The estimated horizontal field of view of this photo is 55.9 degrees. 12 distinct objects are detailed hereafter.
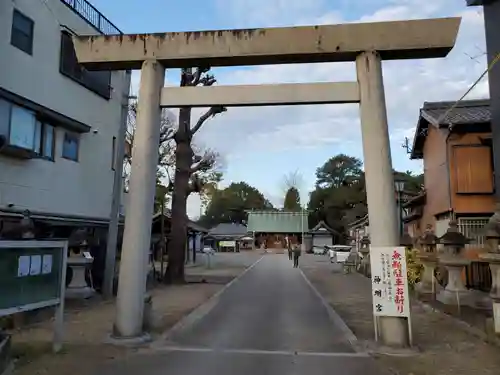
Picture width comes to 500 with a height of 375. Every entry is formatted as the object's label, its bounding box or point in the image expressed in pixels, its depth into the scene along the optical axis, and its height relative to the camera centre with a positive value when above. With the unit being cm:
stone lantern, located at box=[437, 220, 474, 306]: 1352 -33
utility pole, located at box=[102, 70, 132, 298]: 1480 +104
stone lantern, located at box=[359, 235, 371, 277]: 2668 -11
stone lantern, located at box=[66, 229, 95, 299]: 1431 -46
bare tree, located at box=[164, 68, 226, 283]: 2111 +344
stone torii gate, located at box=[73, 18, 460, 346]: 854 +321
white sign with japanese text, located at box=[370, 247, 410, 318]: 818 -48
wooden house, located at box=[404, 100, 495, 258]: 1725 +324
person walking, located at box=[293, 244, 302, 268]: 3500 -9
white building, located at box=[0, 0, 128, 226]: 1328 +447
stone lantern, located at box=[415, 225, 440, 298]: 1569 -32
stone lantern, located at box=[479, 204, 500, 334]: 879 -3
